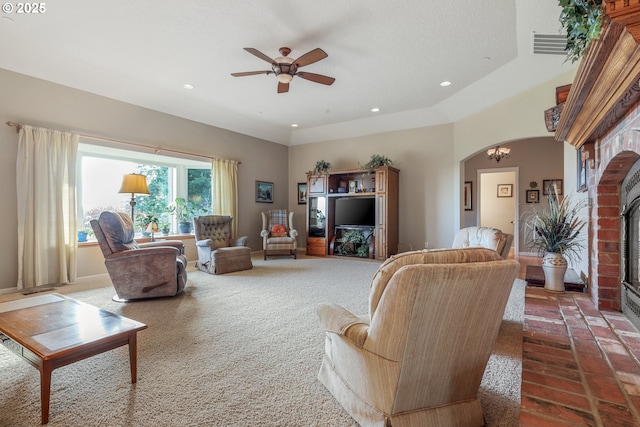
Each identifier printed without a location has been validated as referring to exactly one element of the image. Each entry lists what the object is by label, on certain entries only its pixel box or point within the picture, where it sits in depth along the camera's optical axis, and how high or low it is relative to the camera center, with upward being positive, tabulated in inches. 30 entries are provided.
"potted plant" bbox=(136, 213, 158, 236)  212.8 -4.4
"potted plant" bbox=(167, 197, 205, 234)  236.4 +0.7
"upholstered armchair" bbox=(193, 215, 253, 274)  194.2 -23.4
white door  303.9 +14.0
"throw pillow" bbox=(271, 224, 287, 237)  257.2 -15.2
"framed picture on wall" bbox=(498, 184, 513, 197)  307.9 +23.5
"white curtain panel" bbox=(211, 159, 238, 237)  243.4 +21.9
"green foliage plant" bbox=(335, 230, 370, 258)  257.7 -27.4
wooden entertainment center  243.8 +3.3
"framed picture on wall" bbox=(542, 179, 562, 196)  265.4 +26.0
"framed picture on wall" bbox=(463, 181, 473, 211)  303.9 +18.0
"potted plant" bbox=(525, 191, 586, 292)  100.1 -9.2
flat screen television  253.6 +1.9
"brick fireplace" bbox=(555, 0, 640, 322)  45.6 +22.5
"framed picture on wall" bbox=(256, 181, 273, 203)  283.0 +21.1
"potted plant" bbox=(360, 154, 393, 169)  248.1 +42.7
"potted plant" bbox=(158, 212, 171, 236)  224.4 -7.7
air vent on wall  128.4 +75.8
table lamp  173.8 +17.6
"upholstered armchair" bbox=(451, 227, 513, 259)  99.7 -9.5
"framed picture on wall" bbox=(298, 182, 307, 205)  306.8 +21.2
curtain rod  150.9 +45.7
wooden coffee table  57.5 -26.1
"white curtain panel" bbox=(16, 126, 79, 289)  152.6 +4.3
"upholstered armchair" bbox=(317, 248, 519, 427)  44.8 -20.9
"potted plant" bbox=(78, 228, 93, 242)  181.3 -12.7
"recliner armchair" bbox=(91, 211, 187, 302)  133.6 -23.0
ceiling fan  127.8 +67.2
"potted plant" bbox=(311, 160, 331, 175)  274.7 +42.6
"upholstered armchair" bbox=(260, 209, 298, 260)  248.2 -17.1
